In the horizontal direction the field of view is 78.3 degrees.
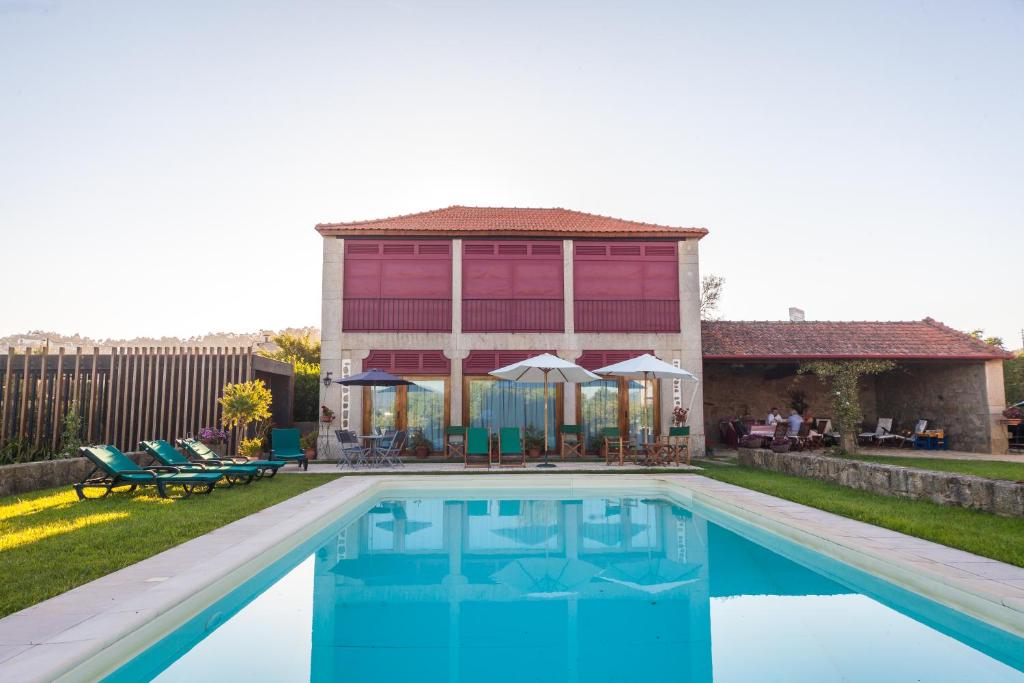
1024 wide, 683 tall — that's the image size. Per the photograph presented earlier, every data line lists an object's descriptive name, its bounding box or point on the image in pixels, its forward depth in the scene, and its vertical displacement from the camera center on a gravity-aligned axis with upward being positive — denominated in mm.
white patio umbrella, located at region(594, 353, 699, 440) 12945 +833
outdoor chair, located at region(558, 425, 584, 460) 14836 -744
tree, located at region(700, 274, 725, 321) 32969 +6016
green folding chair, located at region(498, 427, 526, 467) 13086 -721
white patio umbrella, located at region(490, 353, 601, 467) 12695 +821
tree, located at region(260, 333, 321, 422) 19328 +517
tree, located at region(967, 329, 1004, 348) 22897 +2577
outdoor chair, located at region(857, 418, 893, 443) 17531 -631
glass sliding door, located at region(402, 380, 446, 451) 15359 -10
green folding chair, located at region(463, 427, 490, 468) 13023 -678
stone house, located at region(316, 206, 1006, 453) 15453 +2207
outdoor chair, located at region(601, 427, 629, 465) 14523 -805
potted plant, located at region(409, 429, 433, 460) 15039 -851
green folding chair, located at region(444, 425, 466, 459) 14381 -749
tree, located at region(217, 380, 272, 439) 12727 +141
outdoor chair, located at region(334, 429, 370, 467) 13188 -894
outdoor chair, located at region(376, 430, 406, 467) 13773 -997
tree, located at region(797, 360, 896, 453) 14086 +172
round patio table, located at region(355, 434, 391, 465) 13695 -743
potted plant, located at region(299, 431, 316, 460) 14901 -851
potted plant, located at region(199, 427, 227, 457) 12633 -597
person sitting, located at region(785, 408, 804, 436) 15539 -349
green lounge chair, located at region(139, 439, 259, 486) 9305 -837
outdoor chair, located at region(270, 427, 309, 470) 12250 -736
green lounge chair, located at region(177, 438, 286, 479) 10586 -825
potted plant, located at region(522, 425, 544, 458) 14914 -774
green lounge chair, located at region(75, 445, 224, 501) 8166 -877
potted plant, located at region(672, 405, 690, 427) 15203 -168
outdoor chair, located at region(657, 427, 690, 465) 13281 -887
